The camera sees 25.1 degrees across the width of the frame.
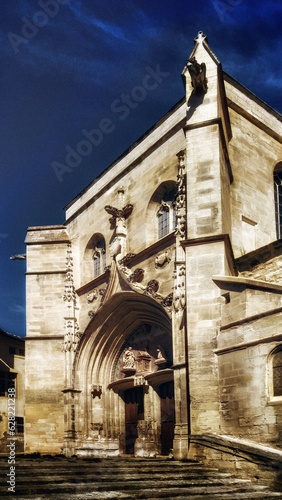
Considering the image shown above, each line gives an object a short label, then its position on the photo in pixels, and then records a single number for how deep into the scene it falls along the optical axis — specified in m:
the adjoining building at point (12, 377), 24.78
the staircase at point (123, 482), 7.80
